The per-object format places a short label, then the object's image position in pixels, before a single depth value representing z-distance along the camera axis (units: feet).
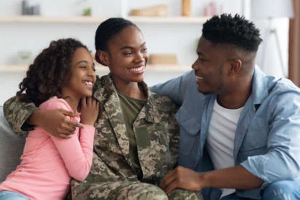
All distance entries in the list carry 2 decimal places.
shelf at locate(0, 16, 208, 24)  18.22
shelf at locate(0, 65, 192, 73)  18.52
